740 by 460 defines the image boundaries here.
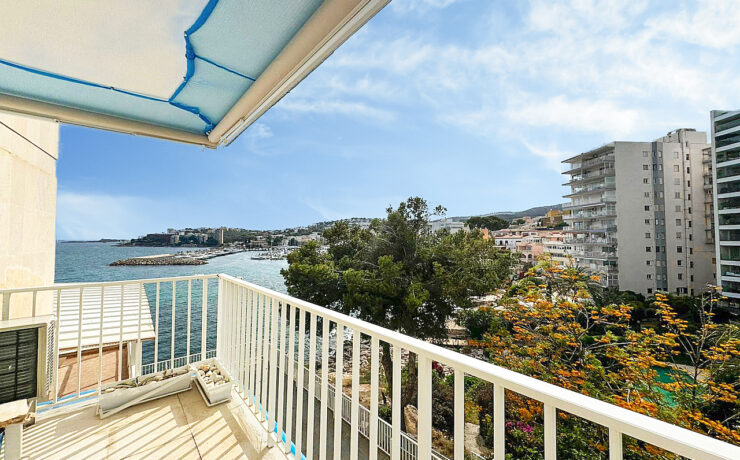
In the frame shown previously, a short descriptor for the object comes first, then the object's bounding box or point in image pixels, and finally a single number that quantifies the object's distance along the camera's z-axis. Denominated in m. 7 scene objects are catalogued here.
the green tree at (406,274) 10.58
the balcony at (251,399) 0.61
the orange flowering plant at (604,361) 5.34
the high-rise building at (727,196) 13.37
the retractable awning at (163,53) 0.97
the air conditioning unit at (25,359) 1.63
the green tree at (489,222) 19.41
